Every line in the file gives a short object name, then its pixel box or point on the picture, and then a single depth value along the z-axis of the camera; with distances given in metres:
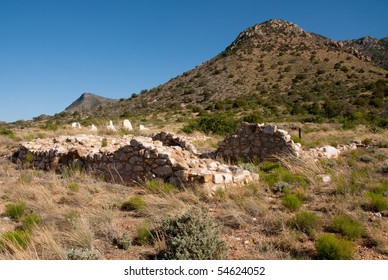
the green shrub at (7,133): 16.91
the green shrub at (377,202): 5.43
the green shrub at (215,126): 18.33
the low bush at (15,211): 5.65
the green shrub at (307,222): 4.71
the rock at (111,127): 18.79
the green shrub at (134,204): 5.93
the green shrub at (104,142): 12.48
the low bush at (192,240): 3.88
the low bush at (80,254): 3.82
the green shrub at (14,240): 4.23
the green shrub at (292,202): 5.58
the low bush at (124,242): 4.40
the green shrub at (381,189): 6.14
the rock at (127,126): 20.10
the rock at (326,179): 7.21
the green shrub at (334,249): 3.88
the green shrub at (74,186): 7.08
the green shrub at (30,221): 4.95
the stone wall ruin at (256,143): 9.75
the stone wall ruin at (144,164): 6.89
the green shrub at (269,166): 8.85
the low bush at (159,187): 6.59
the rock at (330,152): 10.52
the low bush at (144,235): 4.51
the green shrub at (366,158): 9.45
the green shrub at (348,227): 4.47
